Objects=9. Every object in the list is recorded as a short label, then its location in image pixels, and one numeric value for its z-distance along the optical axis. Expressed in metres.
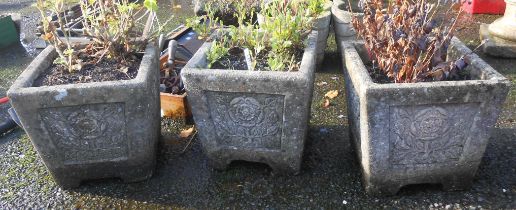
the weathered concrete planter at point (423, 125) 1.98
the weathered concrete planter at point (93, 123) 2.16
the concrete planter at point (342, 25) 3.73
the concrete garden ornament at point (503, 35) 3.76
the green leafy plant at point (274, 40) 2.43
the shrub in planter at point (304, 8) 2.67
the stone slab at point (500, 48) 3.75
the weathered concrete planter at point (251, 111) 2.16
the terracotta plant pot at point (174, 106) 3.04
